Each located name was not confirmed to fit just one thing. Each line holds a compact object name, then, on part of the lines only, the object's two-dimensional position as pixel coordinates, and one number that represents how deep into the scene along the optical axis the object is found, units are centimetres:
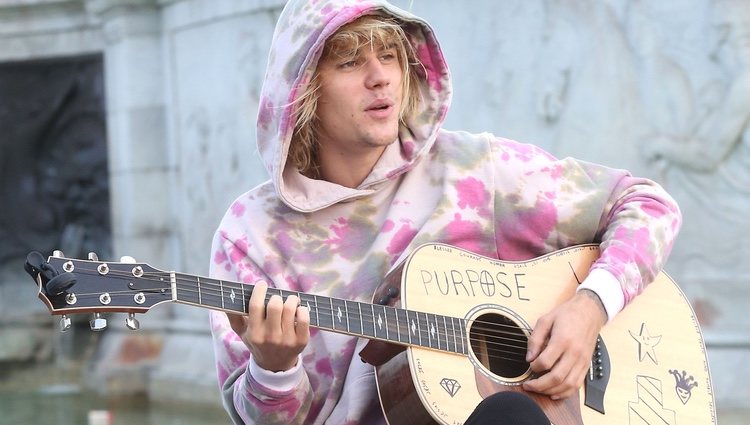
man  522
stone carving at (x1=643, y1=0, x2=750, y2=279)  1070
